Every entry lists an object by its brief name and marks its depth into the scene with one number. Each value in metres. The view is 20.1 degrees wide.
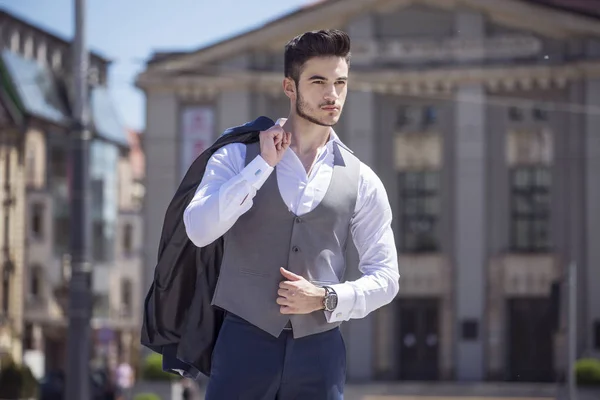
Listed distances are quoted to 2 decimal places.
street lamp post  23.25
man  4.52
